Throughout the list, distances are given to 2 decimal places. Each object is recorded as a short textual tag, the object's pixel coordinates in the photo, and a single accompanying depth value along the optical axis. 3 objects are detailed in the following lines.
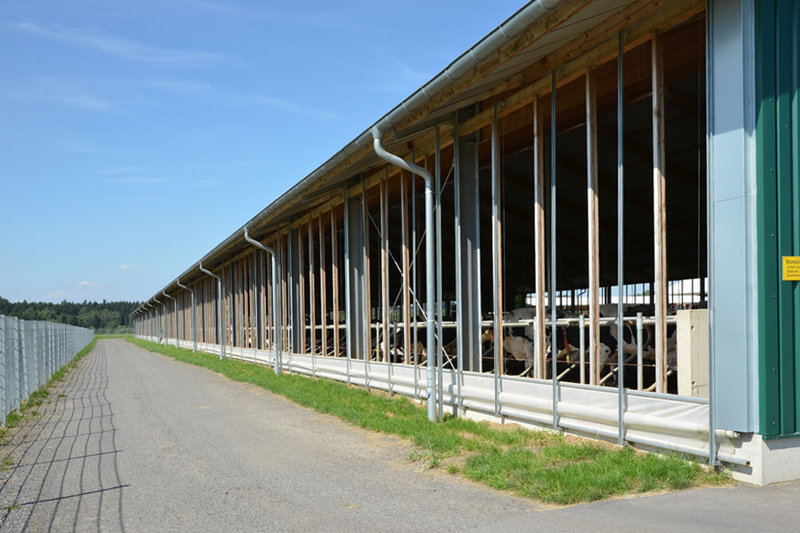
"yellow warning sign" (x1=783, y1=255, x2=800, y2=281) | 6.05
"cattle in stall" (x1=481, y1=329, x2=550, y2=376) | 11.39
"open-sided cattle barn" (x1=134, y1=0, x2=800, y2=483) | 6.07
